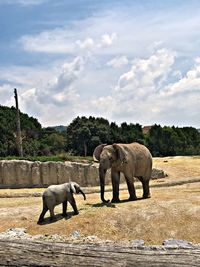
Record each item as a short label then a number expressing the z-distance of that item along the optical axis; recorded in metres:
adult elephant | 11.95
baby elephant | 10.68
